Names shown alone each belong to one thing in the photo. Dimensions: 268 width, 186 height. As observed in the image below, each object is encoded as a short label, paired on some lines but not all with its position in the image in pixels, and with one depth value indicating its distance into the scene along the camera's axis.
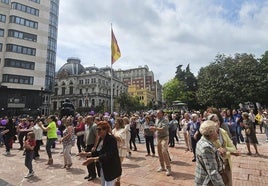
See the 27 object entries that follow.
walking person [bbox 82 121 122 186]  3.82
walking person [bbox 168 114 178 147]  11.81
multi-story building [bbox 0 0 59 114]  36.22
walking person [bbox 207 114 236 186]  3.60
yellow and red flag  19.40
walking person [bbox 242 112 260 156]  8.96
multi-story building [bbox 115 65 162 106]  116.29
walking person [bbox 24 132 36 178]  6.98
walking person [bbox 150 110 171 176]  6.92
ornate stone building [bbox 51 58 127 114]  81.12
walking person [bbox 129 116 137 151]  11.46
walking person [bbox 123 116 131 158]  9.60
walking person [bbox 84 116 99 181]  6.59
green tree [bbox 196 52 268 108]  31.05
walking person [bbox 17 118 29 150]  12.08
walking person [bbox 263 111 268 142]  11.78
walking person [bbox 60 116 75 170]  7.80
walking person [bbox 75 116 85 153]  9.59
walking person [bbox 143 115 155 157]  9.54
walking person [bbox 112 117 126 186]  6.53
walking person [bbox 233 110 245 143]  11.81
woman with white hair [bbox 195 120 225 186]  2.98
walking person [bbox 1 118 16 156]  11.15
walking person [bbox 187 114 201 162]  8.35
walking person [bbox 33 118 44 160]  10.13
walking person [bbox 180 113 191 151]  10.47
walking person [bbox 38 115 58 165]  8.49
